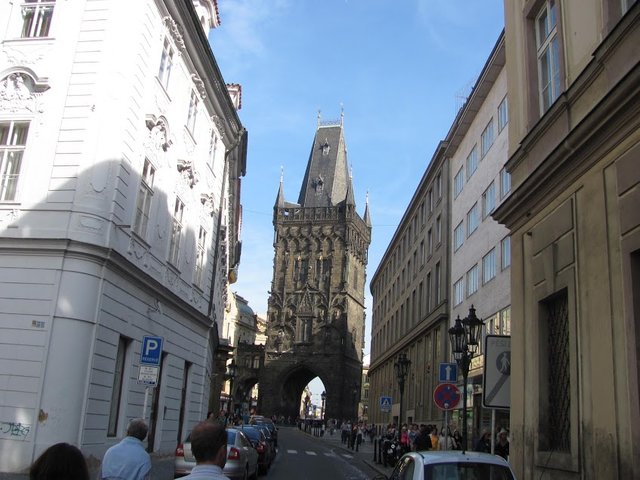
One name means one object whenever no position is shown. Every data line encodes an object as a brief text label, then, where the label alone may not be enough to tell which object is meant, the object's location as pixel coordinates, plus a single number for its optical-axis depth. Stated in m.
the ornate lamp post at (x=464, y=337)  15.66
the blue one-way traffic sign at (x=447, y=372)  18.23
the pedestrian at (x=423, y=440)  21.14
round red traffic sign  16.11
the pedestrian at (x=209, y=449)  3.75
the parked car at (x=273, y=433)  31.58
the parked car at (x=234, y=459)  14.44
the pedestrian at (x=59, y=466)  3.45
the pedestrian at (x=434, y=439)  21.91
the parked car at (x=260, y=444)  21.27
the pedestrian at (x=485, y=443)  17.32
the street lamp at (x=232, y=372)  45.00
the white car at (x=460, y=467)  7.70
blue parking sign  13.93
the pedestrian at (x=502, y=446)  16.16
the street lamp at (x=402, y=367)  29.08
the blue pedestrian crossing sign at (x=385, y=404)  33.34
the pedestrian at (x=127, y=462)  5.80
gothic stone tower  98.88
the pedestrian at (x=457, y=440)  24.17
